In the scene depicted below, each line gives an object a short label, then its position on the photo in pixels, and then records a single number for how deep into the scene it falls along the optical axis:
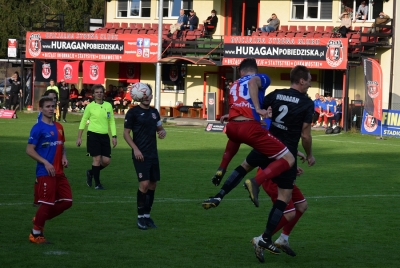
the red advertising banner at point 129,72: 44.72
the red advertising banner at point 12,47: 46.88
